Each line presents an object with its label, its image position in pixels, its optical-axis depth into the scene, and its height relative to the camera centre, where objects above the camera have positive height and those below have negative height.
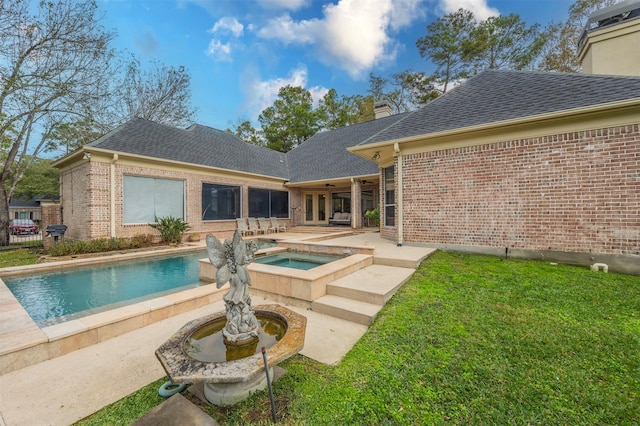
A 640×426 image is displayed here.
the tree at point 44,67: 10.09 +6.38
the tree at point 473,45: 17.52 +12.30
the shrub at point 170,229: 9.58 -0.63
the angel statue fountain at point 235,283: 2.26 -0.66
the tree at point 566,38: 14.16 +10.79
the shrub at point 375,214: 10.79 -0.11
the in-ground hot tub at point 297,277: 4.10 -1.19
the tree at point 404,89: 21.08 +10.94
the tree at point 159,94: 17.92 +8.87
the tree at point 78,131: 13.09 +4.60
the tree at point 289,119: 26.83 +10.05
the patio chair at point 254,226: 12.69 -0.71
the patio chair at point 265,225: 13.04 -0.68
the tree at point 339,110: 27.06 +11.07
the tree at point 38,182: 25.35 +3.24
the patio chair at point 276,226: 13.74 -0.78
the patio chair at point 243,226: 12.34 -0.69
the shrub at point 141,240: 8.84 -0.99
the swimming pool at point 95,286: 4.11 -1.54
